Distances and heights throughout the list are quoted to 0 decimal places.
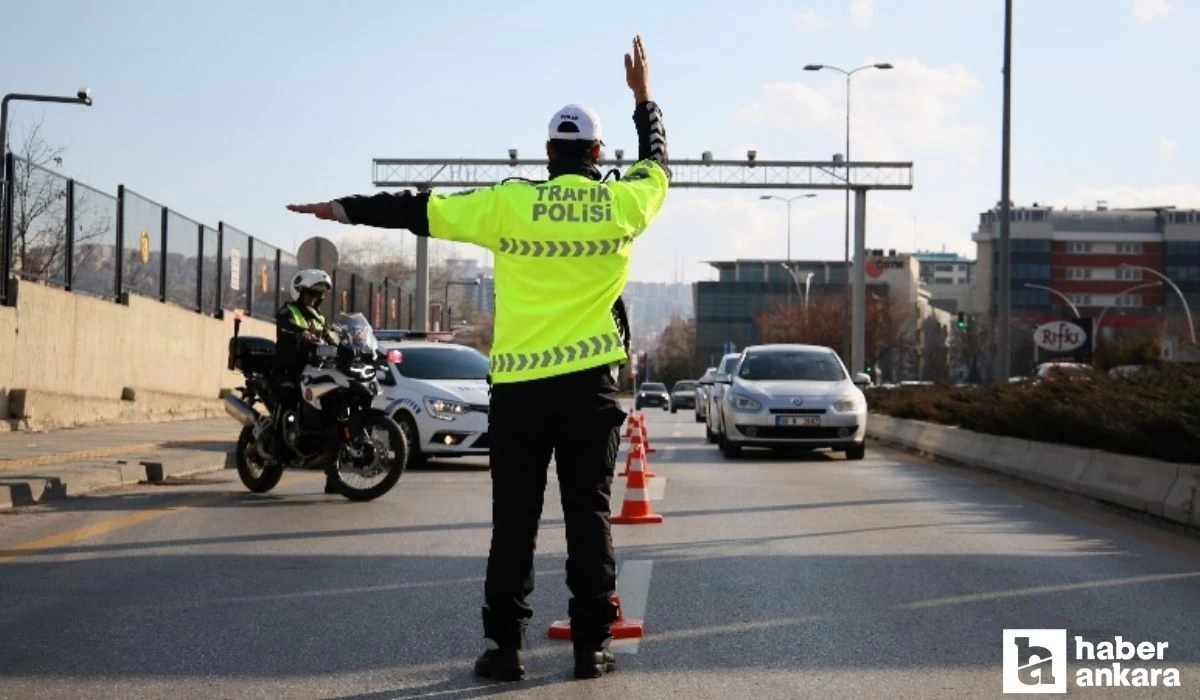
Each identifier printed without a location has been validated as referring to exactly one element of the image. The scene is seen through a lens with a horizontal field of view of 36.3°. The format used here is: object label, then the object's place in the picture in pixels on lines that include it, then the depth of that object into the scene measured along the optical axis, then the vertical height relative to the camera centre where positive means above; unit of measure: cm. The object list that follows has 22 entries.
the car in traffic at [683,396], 8162 -136
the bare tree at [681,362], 16950 +35
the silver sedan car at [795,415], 2334 -62
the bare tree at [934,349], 12331 +147
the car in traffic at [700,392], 2839 -46
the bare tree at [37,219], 2291 +177
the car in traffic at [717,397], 2580 -46
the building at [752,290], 17062 +730
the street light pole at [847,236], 5683 +447
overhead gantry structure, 5841 +593
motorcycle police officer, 1440 +21
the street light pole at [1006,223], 2934 +236
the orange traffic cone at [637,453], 1319 -65
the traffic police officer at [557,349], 667 +5
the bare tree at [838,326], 9638 +258
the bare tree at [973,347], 11806 +149
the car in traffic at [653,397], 8925 -155
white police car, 1953 -53
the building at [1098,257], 17150 +1082
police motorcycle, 1434 -46
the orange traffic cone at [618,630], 749 -109
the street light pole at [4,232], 2200 +152
